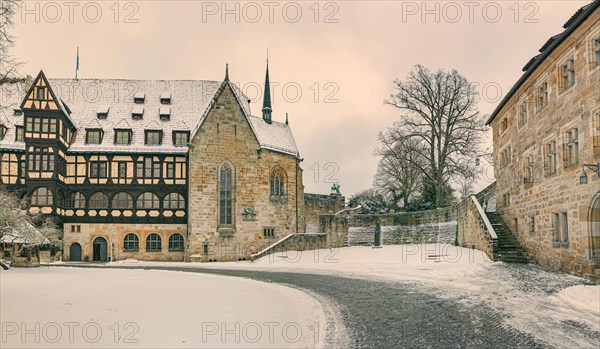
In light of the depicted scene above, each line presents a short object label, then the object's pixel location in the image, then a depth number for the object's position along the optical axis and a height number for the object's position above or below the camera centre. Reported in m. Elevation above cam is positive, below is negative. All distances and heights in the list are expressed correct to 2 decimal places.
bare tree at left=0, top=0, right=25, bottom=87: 13.37 +4.12
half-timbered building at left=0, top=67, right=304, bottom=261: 39.19 +3.03
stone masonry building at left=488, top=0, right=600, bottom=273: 16.39 +2.43
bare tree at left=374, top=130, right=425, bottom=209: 48.71 +3.95
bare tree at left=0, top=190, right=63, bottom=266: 16.09 -0.37
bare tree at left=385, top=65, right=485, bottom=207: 36.88 +6.67
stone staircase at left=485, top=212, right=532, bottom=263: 22.97 -1.08
